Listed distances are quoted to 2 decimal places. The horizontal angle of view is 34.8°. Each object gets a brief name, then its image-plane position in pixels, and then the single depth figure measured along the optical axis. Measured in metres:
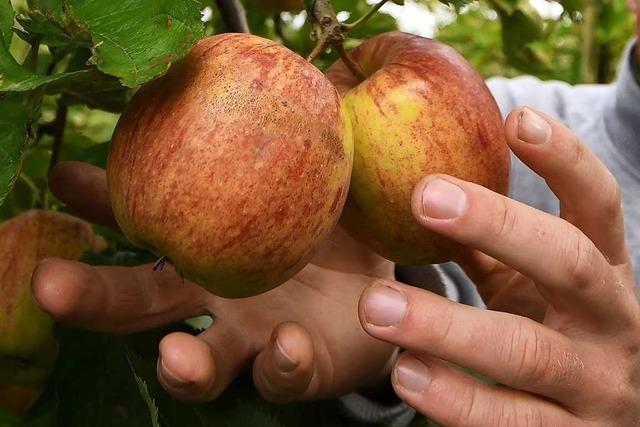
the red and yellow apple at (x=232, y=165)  0.28
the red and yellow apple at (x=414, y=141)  0.32
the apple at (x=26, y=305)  0.39
